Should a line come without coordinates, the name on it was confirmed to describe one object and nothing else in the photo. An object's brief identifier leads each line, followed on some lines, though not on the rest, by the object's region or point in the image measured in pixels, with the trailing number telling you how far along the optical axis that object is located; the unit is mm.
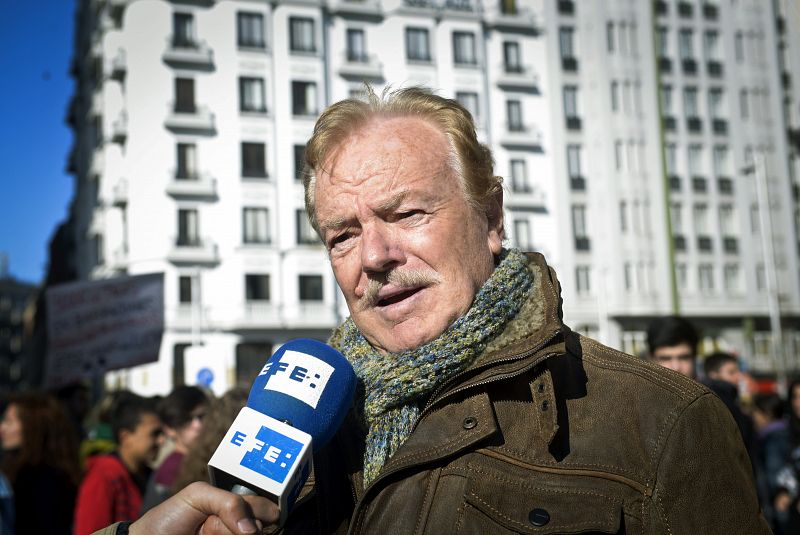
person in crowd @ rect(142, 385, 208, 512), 4785
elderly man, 1898
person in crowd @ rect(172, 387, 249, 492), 3770
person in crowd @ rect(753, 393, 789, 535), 6241
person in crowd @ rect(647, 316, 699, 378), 5055
